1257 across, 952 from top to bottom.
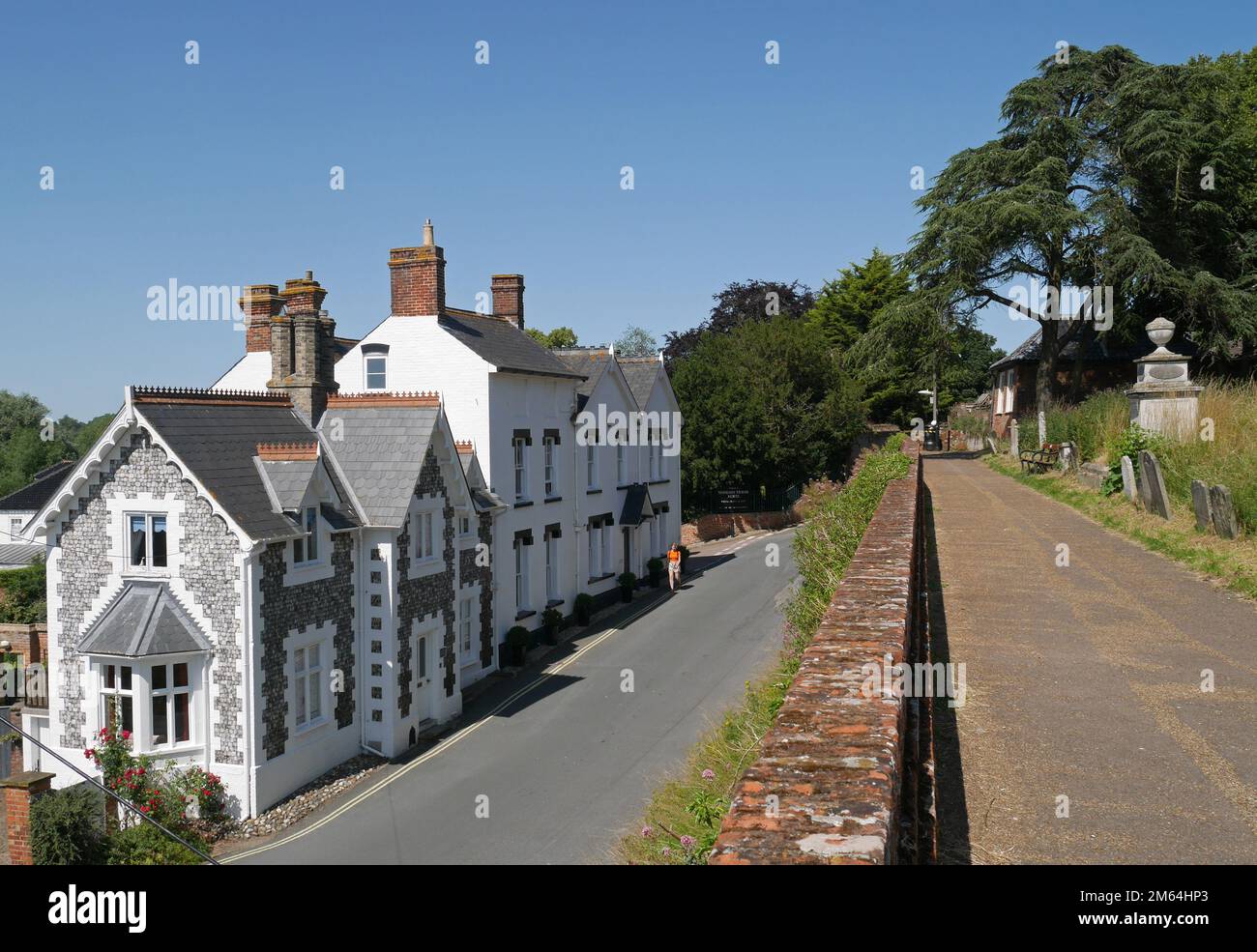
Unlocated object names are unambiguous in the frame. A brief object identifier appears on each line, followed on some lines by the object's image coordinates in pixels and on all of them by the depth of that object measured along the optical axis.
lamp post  56.44
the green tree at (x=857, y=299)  64.44
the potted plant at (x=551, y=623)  32.84
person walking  40.34
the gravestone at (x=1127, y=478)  20.61
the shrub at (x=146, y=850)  17.14
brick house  47.59
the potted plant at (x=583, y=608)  35.25
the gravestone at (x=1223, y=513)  15.22
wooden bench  30.47
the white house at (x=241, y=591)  19.94
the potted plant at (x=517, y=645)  30.28
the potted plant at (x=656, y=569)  42.59
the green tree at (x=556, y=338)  103.81
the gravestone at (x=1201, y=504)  16.02
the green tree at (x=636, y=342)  144.62
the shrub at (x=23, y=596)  41.09
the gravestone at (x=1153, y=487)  18.16
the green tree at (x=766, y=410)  51.69
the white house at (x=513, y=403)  30.00
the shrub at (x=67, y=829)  16.70
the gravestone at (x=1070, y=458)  27.87
